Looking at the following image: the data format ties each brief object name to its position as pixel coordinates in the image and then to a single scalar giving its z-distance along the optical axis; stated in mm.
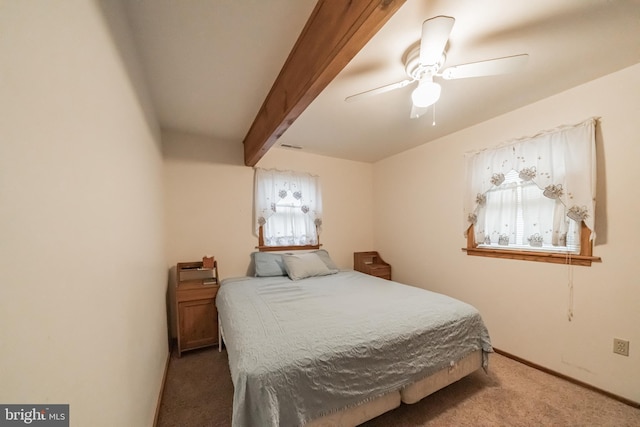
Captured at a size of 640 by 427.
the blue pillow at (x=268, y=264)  2742
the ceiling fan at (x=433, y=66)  1061
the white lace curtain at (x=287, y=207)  2955
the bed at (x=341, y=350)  1058
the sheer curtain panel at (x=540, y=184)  1730
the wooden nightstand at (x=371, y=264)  3334
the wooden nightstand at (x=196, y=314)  2209
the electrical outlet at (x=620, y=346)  1581
